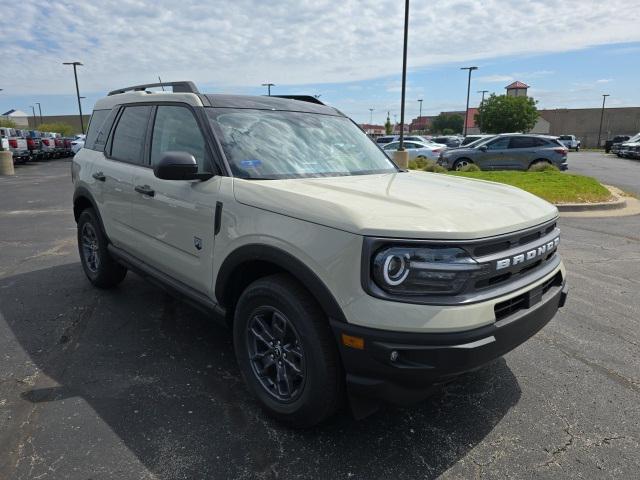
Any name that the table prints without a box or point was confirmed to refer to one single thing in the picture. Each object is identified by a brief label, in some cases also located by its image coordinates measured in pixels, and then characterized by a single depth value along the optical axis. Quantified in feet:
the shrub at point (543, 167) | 50.19
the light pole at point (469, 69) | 166.30
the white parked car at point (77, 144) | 94.37
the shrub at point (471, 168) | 50.27
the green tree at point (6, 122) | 169.70
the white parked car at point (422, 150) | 72.84
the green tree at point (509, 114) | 192.54
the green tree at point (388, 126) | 293.33
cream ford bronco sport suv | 7.29
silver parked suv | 55.87
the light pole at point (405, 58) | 53.16
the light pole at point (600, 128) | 225.35
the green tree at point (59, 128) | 213.87
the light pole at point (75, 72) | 128.67
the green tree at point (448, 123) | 307.58
